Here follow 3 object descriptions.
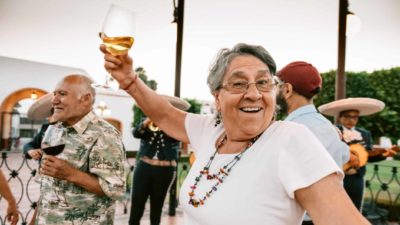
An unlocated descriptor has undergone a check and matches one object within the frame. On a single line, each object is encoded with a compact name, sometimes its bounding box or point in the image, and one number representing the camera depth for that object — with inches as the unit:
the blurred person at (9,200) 103.1
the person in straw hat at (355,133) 161.2
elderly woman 35.1
